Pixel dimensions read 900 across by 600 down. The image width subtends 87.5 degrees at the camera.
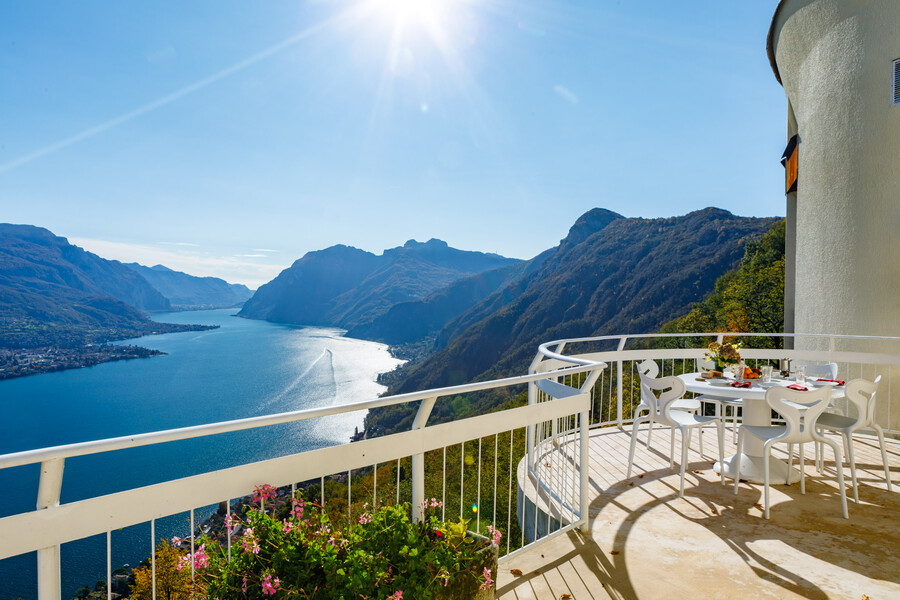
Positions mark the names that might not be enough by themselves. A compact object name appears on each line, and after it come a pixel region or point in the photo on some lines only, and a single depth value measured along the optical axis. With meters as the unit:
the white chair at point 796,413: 3.59
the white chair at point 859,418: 3.84
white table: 4.18
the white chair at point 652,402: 4.62
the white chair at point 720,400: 4.46
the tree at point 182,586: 1.60
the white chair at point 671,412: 4.11
